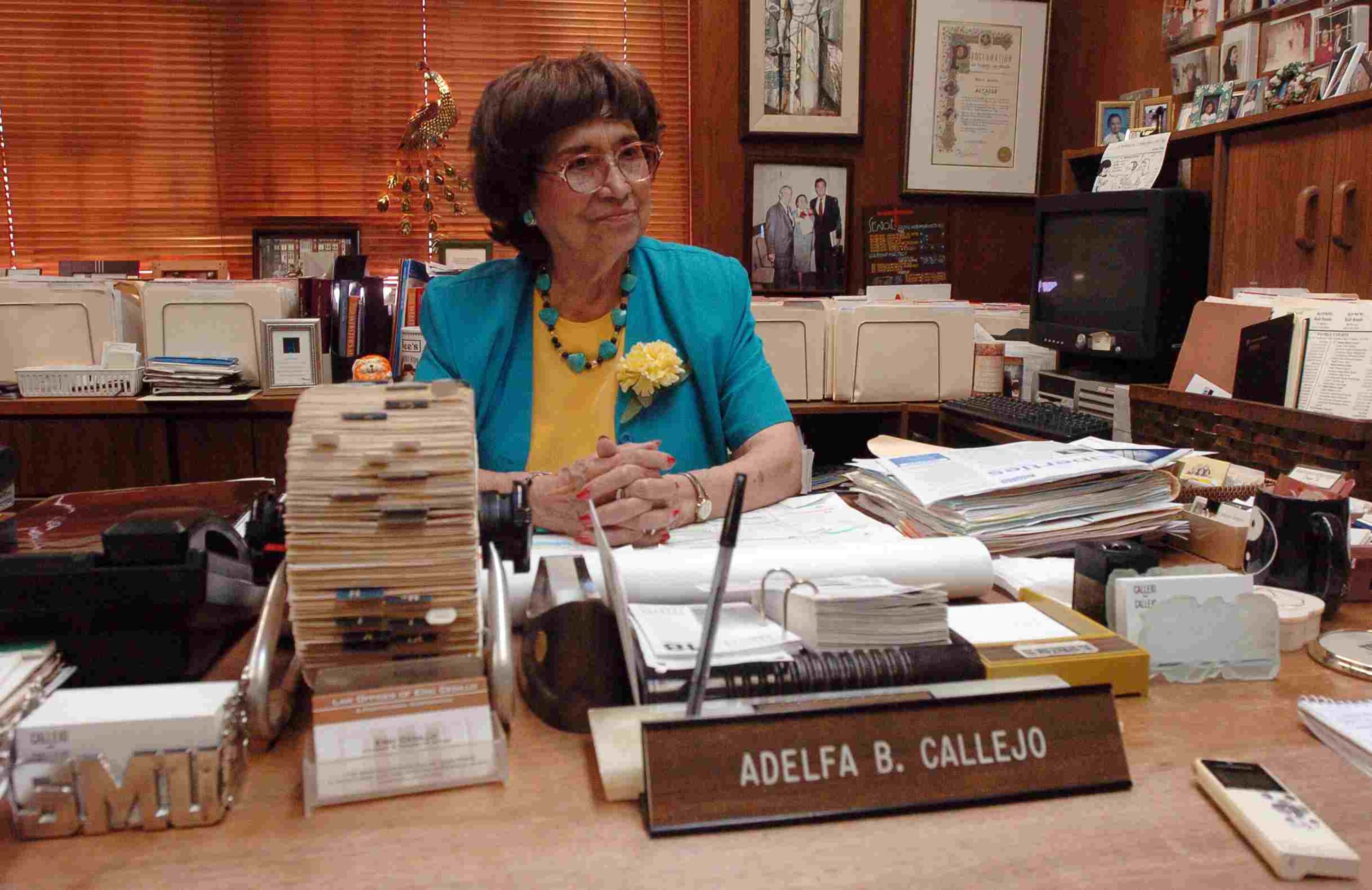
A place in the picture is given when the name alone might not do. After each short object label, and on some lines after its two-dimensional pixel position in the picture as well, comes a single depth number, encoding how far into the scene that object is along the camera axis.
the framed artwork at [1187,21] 2.95
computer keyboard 2.24
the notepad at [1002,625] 0.77
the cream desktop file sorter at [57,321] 2.60
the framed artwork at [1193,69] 2.94
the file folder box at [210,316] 2.61
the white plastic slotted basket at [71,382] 2.54
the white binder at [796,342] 2.71
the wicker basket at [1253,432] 1.34
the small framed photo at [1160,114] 2.72
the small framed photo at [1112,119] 2.99
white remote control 0.54
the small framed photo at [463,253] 3.22
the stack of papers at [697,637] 0.68
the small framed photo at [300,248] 3.71
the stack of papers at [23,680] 0.61
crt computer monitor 2.43
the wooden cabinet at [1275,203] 2.08
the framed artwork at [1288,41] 2.53
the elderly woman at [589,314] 1.56
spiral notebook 0.66
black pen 0.57
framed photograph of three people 3.82
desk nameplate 0.58
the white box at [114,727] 0.56
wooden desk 0.53
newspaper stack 1.09
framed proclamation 3.79
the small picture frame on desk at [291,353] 2.64
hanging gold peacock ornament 3.43
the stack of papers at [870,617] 0.70
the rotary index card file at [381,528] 0.63
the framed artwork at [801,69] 3.69
